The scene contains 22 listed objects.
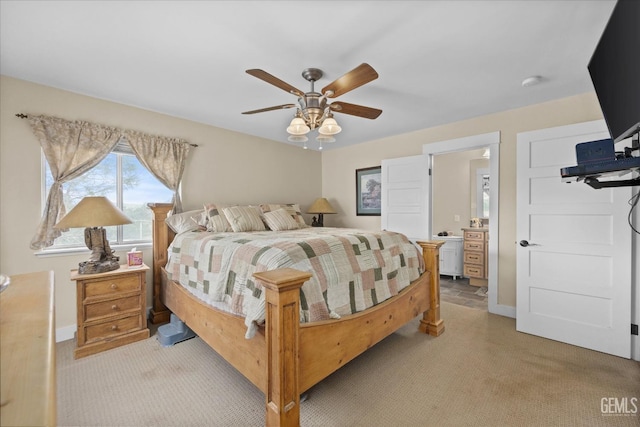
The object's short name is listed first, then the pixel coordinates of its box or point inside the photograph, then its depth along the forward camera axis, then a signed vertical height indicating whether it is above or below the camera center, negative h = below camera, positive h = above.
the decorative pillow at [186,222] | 3.05 -0.11
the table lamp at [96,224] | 2.30 -0.09
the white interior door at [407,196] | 3.81 +0.22
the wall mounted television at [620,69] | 1.03 +0.60
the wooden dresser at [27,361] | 0.40 -0.28
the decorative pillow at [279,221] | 3.47 -0.11
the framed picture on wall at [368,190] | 4.50 +0.35
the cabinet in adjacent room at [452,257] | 4.77 -0.77
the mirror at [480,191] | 5.40 +0.39
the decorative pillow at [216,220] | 3.10 -0.09
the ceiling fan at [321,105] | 1.85 +0.85
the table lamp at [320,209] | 4.67 +0.05
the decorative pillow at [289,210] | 3.73 +0.03
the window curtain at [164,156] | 3.07 +0.64
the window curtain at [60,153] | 2.50 +0.56
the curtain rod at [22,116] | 2.43 +0.84
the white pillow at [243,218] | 3.17 -0.07
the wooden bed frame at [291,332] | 1.43 -0.81
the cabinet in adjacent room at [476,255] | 4.41 -0.69
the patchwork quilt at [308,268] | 1.72 -0.42
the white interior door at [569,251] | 2.40 -0.36
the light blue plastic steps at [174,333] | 2.57 -1.12
